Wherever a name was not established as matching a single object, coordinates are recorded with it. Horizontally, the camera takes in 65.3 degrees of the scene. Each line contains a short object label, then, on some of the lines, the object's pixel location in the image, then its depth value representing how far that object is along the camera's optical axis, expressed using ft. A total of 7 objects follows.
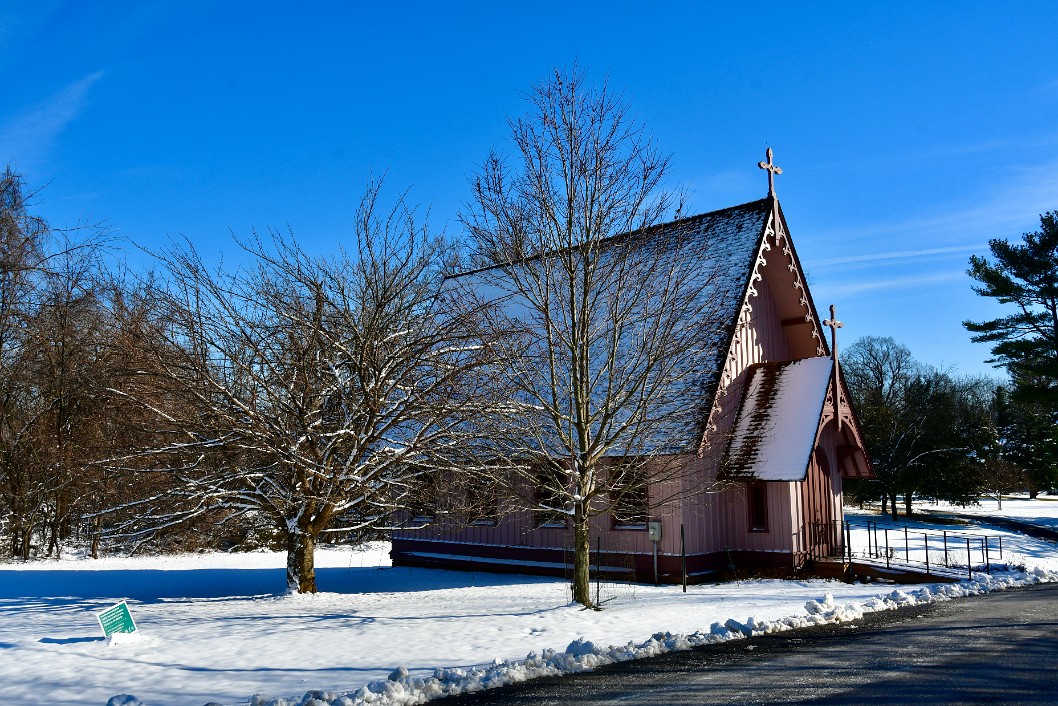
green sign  32.94
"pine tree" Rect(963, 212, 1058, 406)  128.36
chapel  60.90
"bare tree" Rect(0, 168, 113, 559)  80.59
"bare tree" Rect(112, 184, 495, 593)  47.47
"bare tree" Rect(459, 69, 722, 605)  45.24
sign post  57.82
